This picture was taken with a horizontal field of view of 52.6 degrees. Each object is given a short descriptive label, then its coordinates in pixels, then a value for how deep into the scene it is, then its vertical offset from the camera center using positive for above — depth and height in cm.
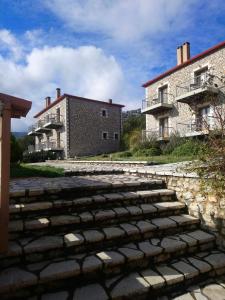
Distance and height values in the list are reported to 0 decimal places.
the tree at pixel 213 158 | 289 -6
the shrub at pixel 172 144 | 1405 +63
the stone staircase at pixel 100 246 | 215 -110
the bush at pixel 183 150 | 1082 +19
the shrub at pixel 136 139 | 1694 +122
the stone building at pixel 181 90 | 1414 +458
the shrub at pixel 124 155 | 1552 -5
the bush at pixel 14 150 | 1150 +22
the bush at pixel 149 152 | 1407 +13
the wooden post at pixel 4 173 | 236 -19
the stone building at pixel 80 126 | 2447 +323
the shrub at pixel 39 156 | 2271 -15
